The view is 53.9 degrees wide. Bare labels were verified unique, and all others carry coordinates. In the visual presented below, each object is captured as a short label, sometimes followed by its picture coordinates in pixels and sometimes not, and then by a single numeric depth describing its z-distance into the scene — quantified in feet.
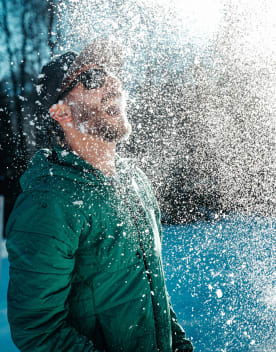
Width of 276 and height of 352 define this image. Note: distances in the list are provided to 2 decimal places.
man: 2.89
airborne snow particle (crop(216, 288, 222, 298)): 11.17
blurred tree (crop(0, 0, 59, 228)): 18.15
